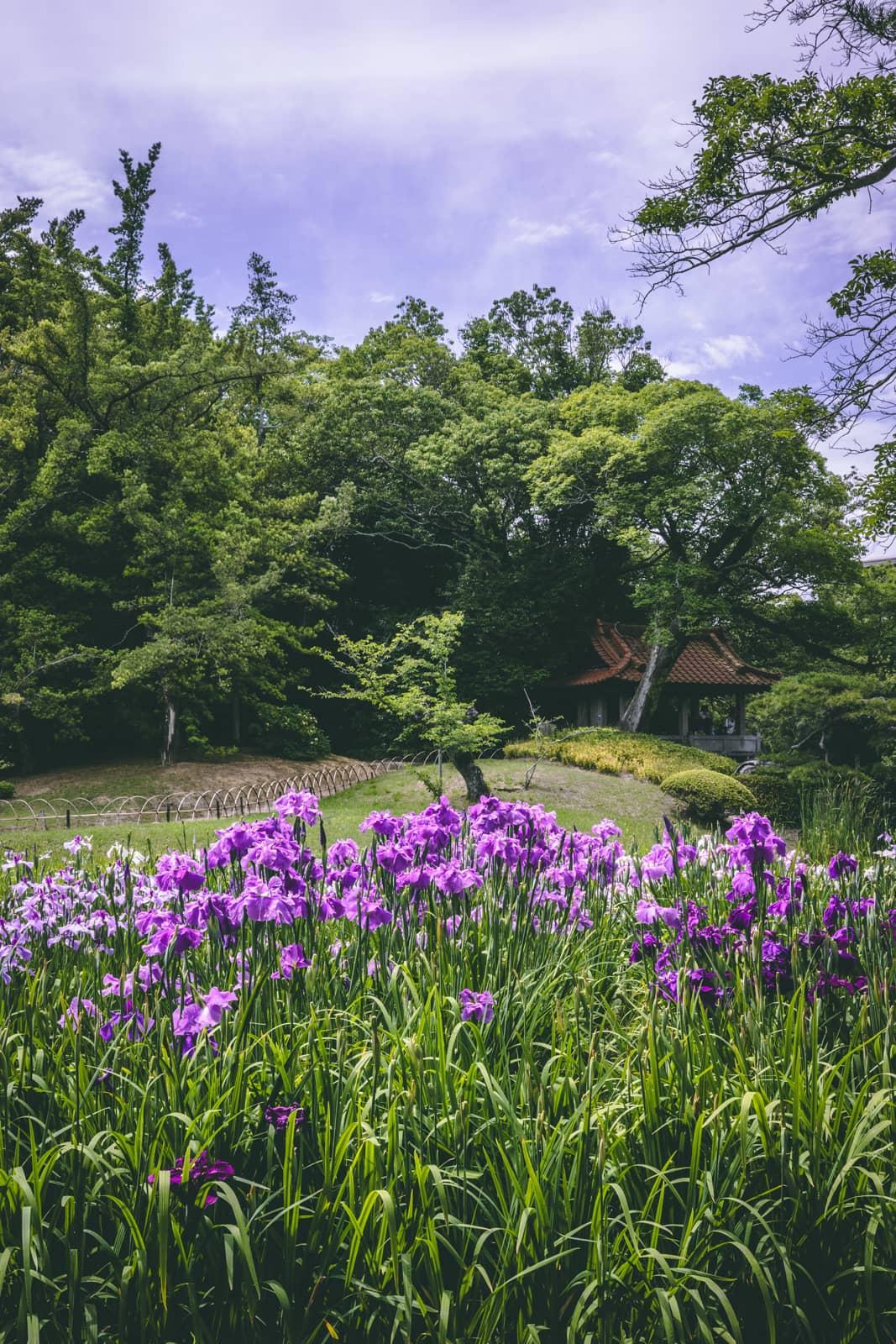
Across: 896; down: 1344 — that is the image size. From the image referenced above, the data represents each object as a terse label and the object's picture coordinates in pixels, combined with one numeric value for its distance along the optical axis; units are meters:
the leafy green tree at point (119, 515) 18.44
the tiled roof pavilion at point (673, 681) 25.09
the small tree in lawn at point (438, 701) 14.65
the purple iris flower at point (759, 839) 3.29
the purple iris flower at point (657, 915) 3.07
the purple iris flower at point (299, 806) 3.43
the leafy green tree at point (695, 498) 20.14
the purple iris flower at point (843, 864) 3.42
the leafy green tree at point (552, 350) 28.52
